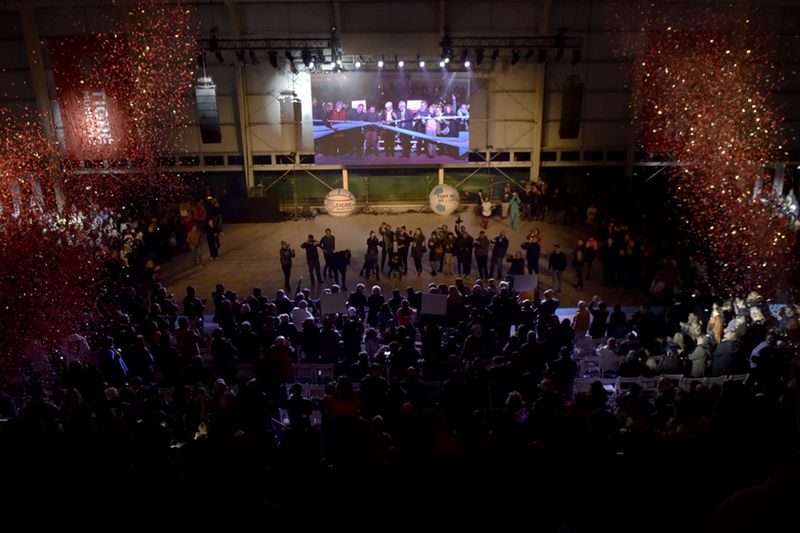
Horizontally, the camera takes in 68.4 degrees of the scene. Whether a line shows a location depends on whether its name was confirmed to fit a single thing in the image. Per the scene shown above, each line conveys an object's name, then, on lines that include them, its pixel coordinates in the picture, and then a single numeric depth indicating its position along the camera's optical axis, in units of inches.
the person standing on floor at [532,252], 538.0
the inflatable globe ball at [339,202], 837.8
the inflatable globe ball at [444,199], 792.3
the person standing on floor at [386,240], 583.0
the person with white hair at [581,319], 400.5
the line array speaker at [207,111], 713.6
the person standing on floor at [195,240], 611.2
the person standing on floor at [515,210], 724.0
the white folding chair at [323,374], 344.4
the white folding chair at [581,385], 311.1
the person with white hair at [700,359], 327.6
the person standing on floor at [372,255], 564.4
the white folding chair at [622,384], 309.7
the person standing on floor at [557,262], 526.3
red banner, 808.3
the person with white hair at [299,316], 405.4
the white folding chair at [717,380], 298.7
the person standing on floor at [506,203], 827.4
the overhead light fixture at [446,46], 757.3
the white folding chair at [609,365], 348.2
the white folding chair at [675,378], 313.1
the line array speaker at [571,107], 737.6
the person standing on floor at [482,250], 550.3
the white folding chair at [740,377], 312.7
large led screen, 839.7
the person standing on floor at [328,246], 553.9
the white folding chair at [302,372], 340.5
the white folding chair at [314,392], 307.1
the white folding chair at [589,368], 363.3
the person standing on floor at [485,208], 793.6
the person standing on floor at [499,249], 548.4
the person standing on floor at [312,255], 549.6
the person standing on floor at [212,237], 636.7
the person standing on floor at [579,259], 541.6
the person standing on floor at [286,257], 539.2
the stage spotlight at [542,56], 805.1
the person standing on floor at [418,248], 571.5
